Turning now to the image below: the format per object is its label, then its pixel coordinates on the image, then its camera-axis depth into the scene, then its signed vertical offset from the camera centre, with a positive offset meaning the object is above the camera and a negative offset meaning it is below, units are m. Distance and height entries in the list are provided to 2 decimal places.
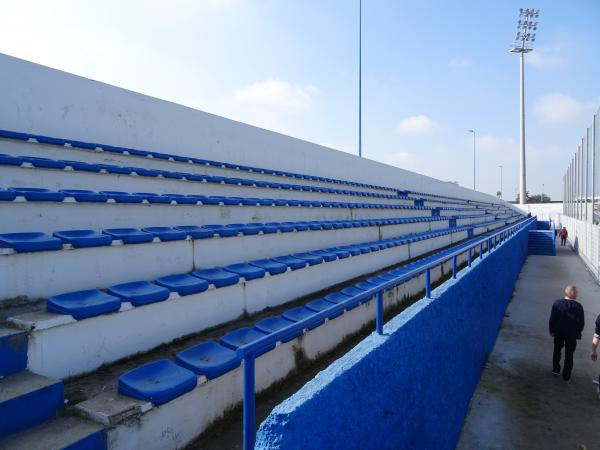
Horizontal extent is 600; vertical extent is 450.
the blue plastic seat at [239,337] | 2.43 -0.81
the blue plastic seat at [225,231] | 3.67 -0.16
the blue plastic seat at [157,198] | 3.72 +0.17
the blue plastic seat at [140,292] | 2.35 -0.50
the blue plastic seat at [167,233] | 3.06 -0.15
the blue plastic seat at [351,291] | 3.77 -0.78
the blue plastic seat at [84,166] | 3.61 +0.48
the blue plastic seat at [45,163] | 3.27 +0.47
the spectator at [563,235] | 22.75 -1.36
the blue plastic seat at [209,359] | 2.10 -0.84
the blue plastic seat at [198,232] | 3.34 -0.16
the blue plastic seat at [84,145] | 4.17 +0.79
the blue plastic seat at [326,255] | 4.57 -0.51
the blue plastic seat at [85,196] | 3.06 +0.16
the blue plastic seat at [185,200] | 4.04 +0.16
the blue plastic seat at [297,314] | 2.93 -0.79
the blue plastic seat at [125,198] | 3.39 +0.16
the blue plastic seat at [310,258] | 4.29 -0.51
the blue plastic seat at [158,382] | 1.80 -0.83
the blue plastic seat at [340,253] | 4.90 -0.52
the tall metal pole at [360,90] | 16.98 +5.77
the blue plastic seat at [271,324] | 2.69 -0.80
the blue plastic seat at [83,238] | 2.48 -0.15
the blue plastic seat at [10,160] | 3.11 +0.46
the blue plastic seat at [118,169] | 3.96 +0.49
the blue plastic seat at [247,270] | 3.27 -0.50
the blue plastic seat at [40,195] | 2.76 +0.16
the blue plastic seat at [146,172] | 4.26 +0.49
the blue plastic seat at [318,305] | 3.20 -0.78
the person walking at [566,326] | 4.79 -1.47
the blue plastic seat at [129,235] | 2.79 -0.15
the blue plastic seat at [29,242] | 2.21 -0.16
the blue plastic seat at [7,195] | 2.61 +0.15
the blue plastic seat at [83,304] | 2.04 -0.49
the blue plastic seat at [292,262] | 3.93 -0.51
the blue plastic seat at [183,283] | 2.66 -0.50
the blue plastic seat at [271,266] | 3.62 -0.50
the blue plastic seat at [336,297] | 3.47 -0.78
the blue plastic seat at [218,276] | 2.97 -0.50
